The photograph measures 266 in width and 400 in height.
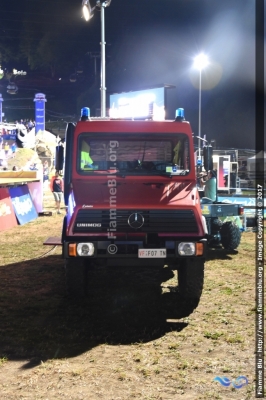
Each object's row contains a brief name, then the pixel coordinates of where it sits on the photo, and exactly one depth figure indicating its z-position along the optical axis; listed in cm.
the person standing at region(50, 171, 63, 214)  1847
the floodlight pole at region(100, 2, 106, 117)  1755
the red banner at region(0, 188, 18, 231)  1405
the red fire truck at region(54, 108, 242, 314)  576
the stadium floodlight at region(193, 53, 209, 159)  2829
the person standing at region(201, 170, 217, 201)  1143
